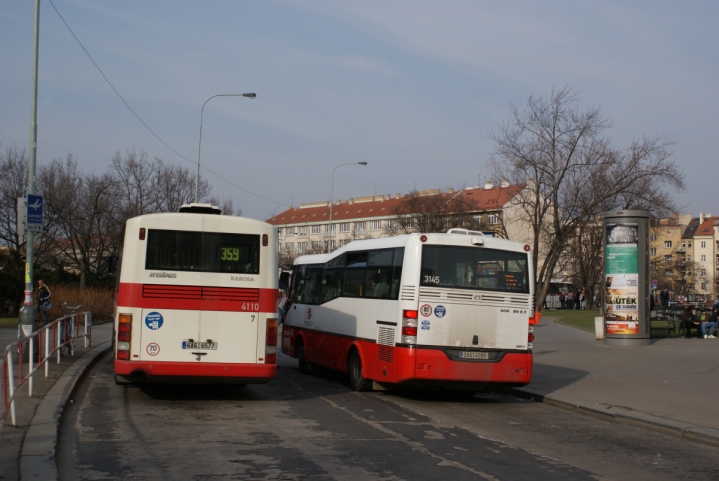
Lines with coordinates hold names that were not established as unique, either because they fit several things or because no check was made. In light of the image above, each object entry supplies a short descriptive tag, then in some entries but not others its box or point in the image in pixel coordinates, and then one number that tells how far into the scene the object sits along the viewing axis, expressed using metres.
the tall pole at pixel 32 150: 16.00
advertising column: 23.53
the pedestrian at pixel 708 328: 27.44
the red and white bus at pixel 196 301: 11.59
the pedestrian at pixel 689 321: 27.34
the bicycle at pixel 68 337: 17.26
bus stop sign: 15.81
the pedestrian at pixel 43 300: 25.02
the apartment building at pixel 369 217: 61.91
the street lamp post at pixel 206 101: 32.84
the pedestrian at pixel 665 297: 46.25
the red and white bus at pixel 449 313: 12.55
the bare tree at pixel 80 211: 47.22
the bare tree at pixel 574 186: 41.66
